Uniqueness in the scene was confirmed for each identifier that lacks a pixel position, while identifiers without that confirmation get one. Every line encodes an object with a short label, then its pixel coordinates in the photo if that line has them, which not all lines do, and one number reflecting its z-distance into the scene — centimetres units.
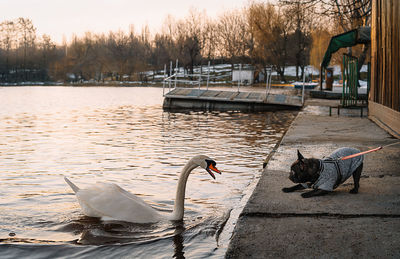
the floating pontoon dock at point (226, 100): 2727
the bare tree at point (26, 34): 11719
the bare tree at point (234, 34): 8031
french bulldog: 551
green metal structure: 1873
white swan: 577
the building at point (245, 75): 6355
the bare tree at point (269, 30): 6099
